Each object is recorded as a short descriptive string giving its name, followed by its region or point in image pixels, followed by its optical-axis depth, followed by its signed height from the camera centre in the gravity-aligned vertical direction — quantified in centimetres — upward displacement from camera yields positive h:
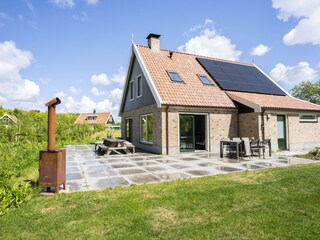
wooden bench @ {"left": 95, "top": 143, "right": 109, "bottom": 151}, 1204 -102
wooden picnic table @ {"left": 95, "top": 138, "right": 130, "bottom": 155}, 1209 -97
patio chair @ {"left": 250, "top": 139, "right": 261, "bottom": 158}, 1092 -88
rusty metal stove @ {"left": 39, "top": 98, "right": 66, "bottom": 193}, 538 -95
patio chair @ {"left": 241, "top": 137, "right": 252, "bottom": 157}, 1063 -94
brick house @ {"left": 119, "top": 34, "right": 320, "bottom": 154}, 1272 +132
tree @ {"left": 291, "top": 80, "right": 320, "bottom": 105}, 3972 +706
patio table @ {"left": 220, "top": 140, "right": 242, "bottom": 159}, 1039 -72
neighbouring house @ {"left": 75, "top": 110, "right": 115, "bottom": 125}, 5655 +330
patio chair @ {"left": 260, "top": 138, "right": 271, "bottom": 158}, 1092 -68
